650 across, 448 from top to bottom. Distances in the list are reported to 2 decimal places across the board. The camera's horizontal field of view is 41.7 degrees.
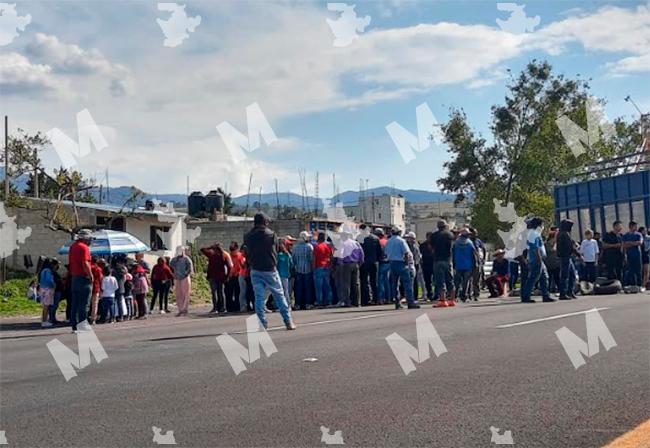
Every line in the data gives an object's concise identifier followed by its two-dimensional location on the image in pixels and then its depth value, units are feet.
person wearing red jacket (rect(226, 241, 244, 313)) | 66.69
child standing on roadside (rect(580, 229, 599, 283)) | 72.18
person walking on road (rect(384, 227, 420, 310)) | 58.80
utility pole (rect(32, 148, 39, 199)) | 136.29
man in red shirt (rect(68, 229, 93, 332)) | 48.65
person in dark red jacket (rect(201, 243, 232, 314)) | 66.44
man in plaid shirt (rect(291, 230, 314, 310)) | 67.05
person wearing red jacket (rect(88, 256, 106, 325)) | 59.36
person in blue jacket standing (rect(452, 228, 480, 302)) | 64.95
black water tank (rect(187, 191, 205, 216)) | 172.14
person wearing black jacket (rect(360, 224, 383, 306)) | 67.46
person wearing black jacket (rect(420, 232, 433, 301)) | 70.95
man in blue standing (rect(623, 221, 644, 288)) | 68.80
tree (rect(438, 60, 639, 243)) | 155.22
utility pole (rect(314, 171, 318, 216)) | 228.84
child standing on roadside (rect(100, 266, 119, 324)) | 61.31
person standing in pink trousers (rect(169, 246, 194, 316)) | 66.28
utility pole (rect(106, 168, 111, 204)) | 180.96
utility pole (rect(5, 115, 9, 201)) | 121.19
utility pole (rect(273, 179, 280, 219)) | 225.84
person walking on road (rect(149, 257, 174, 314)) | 71.46
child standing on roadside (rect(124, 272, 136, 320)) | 65.62
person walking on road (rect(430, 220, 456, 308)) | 60.49
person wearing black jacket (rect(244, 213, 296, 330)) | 42.45
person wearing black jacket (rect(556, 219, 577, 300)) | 61.36
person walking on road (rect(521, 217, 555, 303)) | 58.13
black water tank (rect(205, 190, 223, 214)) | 170.81
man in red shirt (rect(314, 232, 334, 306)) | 66.74
